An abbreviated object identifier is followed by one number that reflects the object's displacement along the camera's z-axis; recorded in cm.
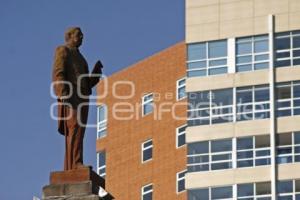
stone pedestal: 2798
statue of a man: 2888
